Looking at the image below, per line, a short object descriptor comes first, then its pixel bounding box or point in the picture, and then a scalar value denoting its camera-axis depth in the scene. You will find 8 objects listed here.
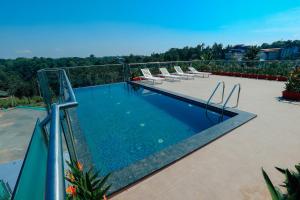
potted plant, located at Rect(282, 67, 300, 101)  4.38
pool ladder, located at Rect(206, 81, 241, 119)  3.73
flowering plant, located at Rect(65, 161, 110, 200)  1.20
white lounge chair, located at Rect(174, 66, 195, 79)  8.24
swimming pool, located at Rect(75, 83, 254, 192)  2.44
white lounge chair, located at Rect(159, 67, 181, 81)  7.78
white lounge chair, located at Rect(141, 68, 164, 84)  7.13
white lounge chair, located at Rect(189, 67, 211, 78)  8.51
